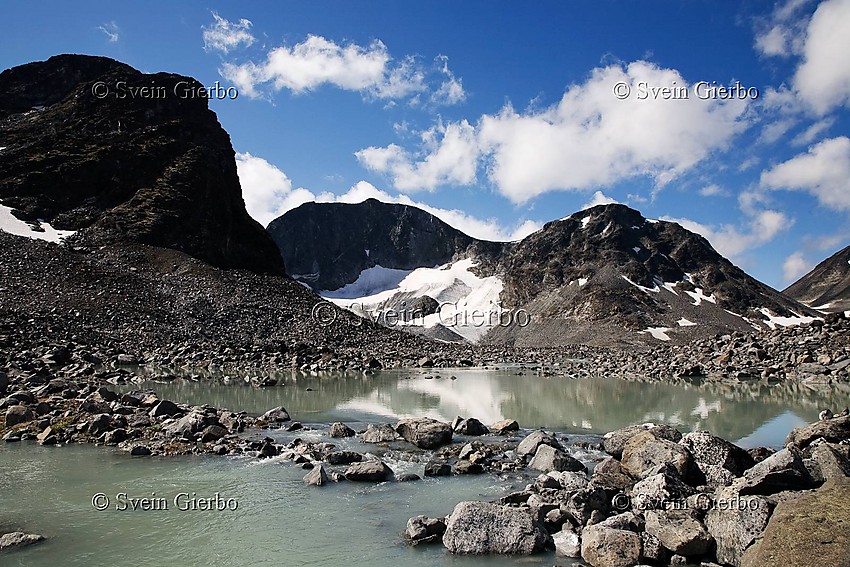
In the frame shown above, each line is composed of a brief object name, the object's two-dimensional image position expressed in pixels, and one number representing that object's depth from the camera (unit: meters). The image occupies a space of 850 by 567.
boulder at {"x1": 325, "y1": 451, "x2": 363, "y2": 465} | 14.93
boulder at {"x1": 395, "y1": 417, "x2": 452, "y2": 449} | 17.09
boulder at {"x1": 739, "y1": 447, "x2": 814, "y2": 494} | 9.54
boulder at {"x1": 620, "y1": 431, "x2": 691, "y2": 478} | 11.79
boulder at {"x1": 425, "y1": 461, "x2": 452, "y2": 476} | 13.86
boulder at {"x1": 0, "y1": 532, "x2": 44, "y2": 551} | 9.18
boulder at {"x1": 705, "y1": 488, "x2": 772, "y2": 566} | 8.28
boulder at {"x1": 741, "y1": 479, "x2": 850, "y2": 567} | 6.95
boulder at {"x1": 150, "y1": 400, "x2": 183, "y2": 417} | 18.98
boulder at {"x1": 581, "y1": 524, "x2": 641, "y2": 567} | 8.46
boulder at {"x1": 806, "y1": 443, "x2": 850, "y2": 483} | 10.65
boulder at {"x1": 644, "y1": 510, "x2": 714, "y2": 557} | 8.56
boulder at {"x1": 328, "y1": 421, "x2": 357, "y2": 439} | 18.83
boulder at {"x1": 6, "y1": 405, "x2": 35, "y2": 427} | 17.59
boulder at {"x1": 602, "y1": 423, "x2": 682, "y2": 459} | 15.17
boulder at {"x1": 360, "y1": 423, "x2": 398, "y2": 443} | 17.86
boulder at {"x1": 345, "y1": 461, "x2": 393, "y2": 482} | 13.28
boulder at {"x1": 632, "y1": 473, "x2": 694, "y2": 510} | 10.03
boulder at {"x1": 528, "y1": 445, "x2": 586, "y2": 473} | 14.11
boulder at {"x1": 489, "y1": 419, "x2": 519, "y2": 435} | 19.92
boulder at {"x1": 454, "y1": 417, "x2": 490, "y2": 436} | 19.28
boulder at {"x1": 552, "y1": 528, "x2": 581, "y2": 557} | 8.95
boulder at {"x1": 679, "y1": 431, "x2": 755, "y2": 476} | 11.98
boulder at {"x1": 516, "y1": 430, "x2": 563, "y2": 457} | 15.86
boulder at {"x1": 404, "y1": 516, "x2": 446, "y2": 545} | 9.59
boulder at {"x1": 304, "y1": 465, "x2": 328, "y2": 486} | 12.90
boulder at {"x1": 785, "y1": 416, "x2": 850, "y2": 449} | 13.98
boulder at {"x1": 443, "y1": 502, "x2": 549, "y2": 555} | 9.15
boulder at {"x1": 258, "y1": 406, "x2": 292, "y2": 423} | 21.03
